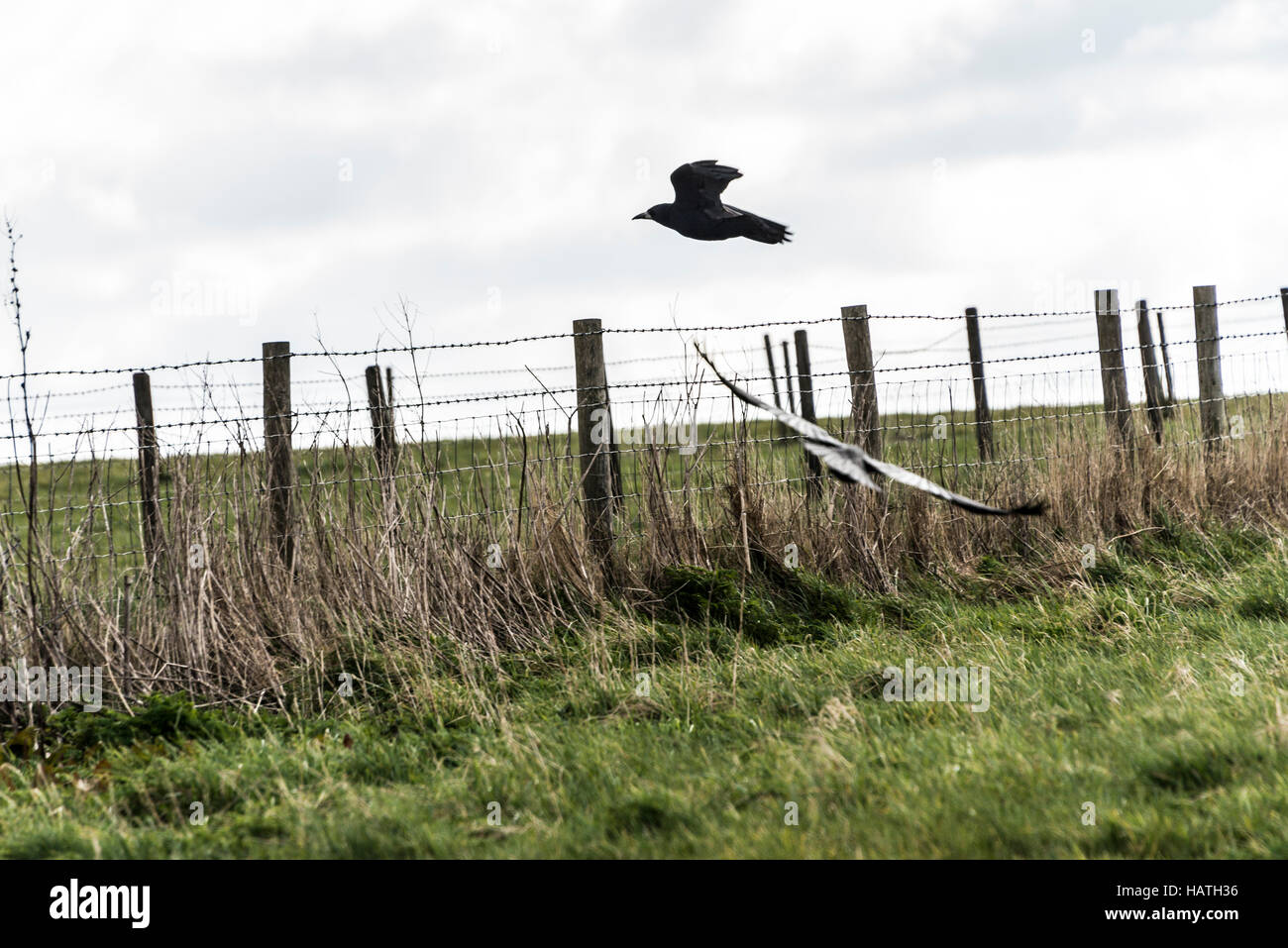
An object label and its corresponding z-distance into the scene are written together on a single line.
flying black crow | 9.34
